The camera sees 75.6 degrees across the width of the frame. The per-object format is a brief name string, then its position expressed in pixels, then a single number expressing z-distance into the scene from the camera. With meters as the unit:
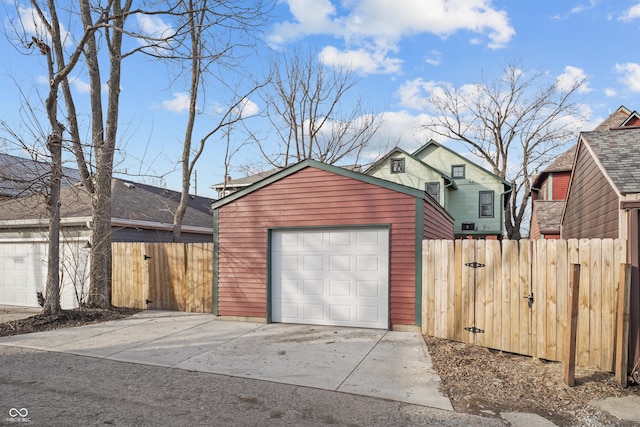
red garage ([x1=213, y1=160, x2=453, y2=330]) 8.01
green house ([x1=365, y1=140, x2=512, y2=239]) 24.36
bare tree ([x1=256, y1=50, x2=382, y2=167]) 22.23
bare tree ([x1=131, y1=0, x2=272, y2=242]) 13.54
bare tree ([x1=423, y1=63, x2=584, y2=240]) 29.30
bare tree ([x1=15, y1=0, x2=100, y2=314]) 9.03
